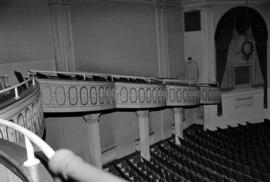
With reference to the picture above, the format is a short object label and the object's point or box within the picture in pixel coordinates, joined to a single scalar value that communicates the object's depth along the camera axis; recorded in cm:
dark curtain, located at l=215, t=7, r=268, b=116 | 1708
